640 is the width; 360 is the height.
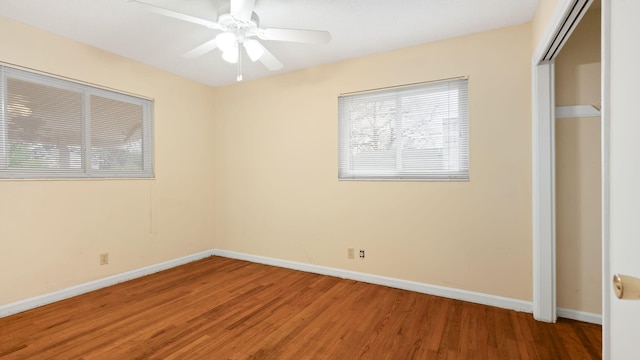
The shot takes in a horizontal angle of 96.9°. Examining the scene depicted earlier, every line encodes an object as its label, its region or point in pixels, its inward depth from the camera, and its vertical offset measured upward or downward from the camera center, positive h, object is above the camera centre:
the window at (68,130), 2.53 +0.52
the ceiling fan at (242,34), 1.96 +1.12
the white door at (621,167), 0.77 +0.03
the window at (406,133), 2.82 +0.48
